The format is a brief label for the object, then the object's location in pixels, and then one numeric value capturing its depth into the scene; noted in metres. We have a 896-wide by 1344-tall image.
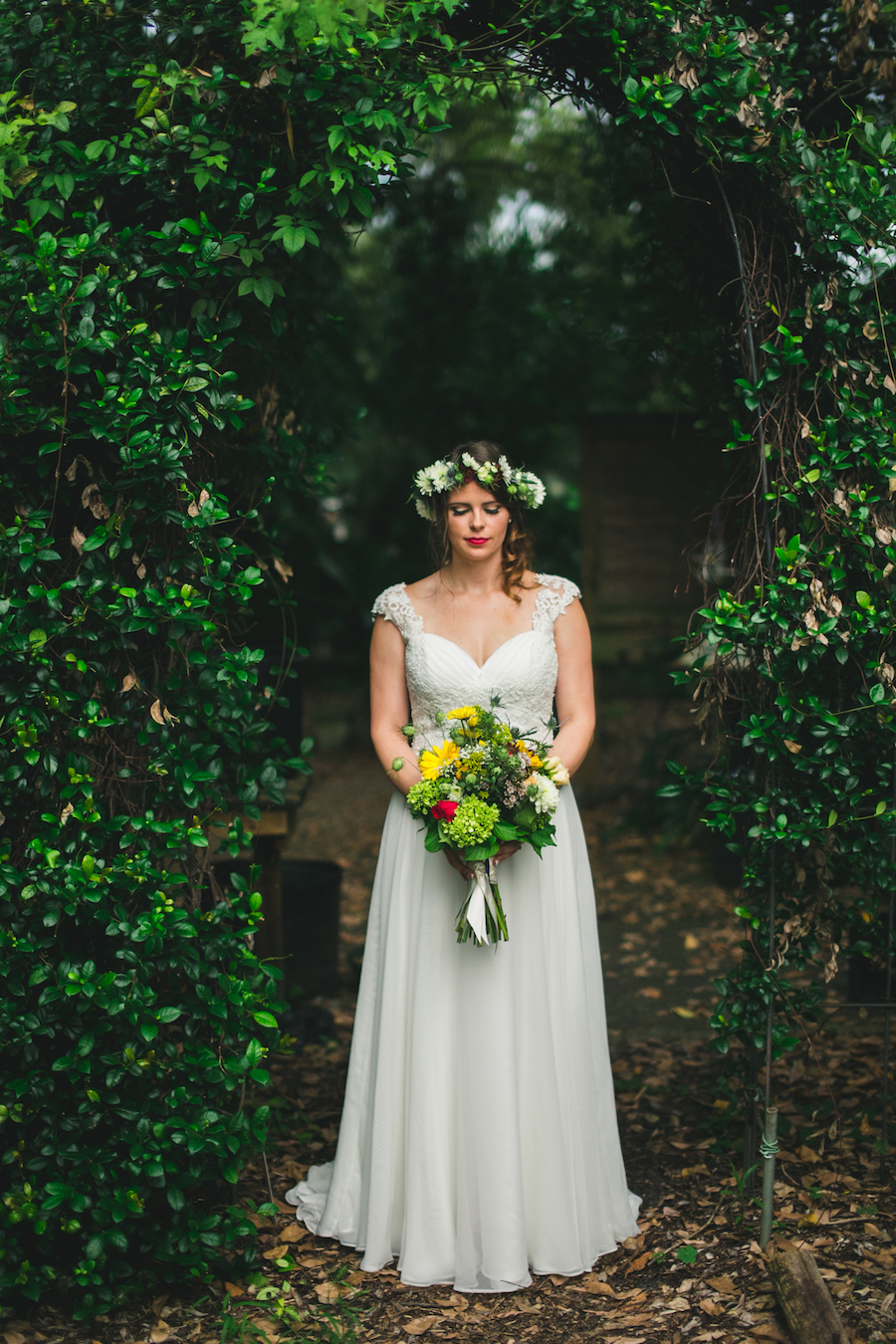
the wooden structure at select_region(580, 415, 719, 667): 9.05
